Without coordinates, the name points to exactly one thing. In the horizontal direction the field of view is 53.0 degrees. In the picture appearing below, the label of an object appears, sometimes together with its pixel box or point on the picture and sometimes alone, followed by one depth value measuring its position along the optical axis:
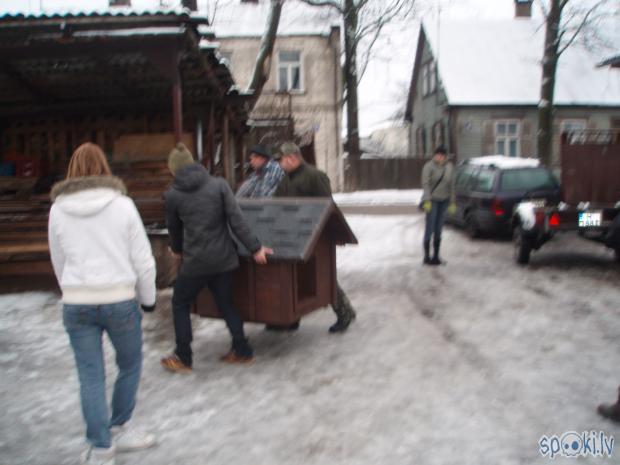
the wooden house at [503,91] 26.94
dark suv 11.81
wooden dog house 5.01
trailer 8.91
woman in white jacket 3.29
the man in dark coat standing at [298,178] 5.82
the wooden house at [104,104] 7.73
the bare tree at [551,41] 18.27
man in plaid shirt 6.23
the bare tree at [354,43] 23.16
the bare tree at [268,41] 15.62
